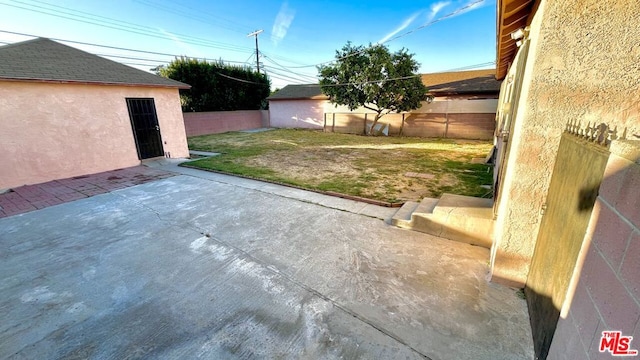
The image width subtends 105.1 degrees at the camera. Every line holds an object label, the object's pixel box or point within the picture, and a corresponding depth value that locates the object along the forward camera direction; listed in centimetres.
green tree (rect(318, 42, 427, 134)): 1396
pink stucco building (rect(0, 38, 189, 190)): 598
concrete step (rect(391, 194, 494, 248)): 330
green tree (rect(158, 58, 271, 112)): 1695
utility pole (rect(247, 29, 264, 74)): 2224
